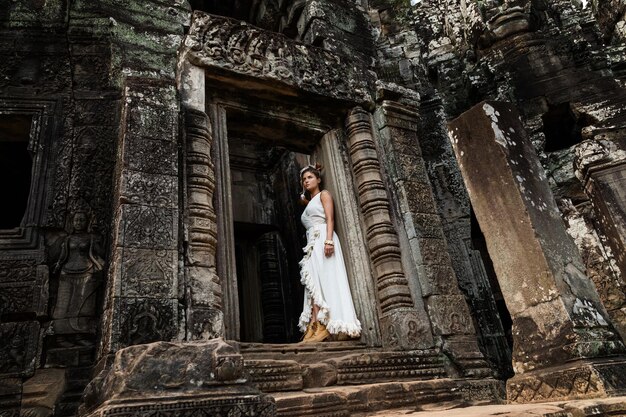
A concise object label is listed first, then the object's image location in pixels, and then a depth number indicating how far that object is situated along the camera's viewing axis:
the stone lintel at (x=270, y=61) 5.05
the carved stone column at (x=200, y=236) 3.75
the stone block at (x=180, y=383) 2.10
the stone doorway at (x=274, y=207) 5.04
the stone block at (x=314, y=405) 3.11
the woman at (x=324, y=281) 4.71
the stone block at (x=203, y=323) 3.65
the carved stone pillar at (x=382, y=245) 4.56
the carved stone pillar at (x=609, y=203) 7.19
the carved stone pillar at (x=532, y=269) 3.20
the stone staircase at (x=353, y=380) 3.32
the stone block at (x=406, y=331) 4.47
